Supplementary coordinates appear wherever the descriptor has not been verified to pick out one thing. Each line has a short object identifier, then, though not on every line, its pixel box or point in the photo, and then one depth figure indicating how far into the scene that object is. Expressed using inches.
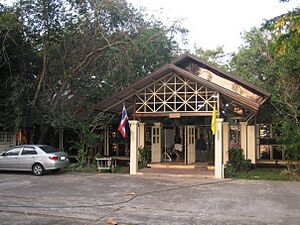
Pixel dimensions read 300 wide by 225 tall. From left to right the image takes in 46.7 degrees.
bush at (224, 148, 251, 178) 722.5
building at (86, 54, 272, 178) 629.6
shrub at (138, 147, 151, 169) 749.6
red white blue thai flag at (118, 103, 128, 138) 656.9
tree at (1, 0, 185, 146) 761.6
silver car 653.3
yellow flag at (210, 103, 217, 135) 606.2
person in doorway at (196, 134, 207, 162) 783.7
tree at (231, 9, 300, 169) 476.1
